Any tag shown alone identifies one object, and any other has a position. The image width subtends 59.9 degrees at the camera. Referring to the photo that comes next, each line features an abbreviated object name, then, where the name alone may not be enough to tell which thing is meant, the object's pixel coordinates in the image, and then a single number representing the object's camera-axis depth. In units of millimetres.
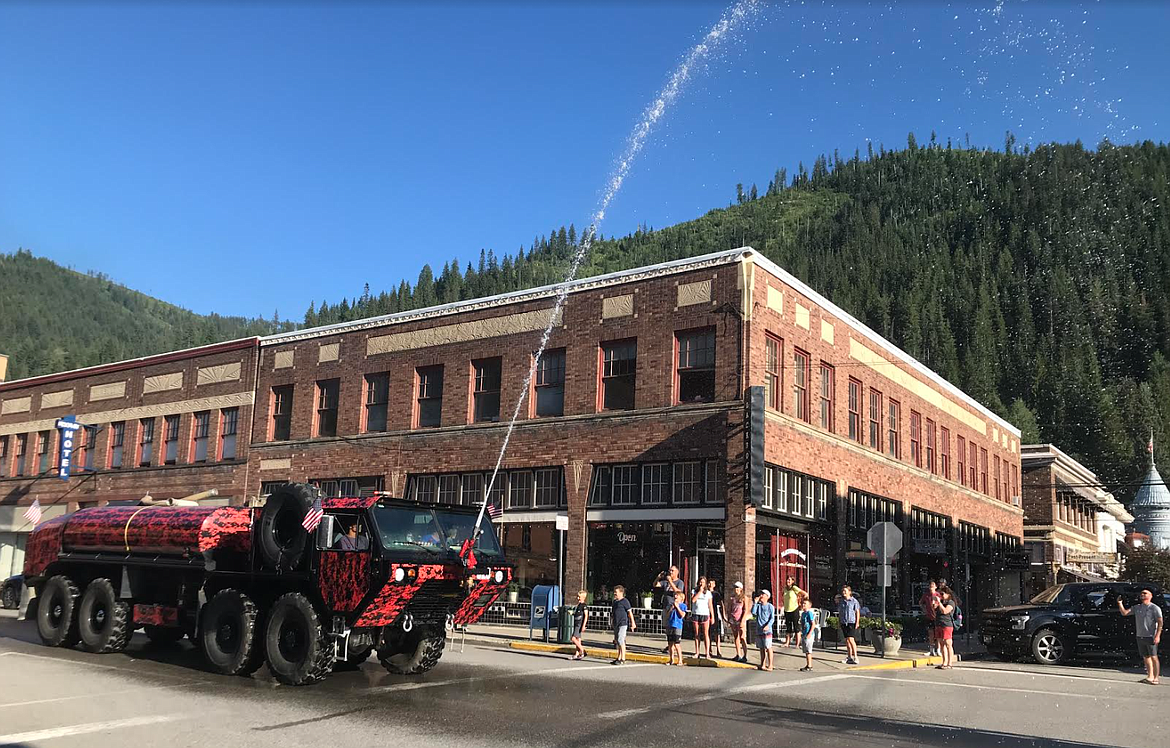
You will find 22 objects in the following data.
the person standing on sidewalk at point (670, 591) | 20312
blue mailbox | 23422
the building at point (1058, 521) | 57844
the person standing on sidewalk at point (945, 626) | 22094
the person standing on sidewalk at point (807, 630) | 19766
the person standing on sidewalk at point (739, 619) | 21375
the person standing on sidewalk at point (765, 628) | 19375
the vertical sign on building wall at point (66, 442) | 41906
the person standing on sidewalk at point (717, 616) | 22170
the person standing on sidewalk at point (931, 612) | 22891
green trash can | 23062
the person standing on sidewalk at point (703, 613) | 21062
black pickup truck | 23484
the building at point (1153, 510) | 88875
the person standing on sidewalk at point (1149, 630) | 18922
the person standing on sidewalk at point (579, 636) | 20469
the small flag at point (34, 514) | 37575
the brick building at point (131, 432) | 37969
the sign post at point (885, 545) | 22578
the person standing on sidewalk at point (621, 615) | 19391
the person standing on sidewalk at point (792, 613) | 24750
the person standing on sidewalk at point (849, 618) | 20811
